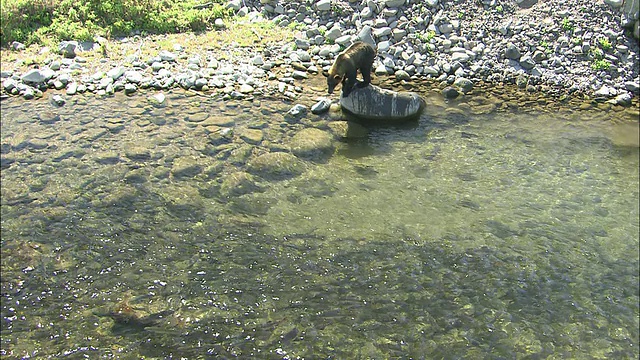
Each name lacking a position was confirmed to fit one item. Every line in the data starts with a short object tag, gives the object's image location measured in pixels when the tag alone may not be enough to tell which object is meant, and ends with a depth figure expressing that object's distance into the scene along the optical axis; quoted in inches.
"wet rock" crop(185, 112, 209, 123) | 476.4
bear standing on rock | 473.1
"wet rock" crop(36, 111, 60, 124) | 468.4
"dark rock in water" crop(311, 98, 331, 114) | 488.7
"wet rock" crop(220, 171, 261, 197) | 379.9
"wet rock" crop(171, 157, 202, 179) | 399.1
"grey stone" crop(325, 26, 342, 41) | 596.4
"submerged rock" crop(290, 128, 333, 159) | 429.7
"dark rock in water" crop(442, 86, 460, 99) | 526.3
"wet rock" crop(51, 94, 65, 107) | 496.4
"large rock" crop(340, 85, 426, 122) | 479.8
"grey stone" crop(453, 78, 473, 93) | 539.2
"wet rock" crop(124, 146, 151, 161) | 418.3
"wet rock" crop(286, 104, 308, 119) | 485.1
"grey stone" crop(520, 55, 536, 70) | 558.9
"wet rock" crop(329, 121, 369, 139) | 458.0
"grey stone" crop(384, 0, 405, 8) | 609.6
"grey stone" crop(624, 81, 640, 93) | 531.5
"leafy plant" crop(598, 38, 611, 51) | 565.0
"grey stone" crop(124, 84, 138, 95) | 519.1
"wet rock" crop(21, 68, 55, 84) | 523.5
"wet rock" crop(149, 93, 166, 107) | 503.3
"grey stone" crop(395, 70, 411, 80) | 552.4
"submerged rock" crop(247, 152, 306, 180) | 402.3
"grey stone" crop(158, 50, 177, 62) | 569.3
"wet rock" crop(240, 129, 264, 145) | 444.8
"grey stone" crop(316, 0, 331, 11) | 623.8
